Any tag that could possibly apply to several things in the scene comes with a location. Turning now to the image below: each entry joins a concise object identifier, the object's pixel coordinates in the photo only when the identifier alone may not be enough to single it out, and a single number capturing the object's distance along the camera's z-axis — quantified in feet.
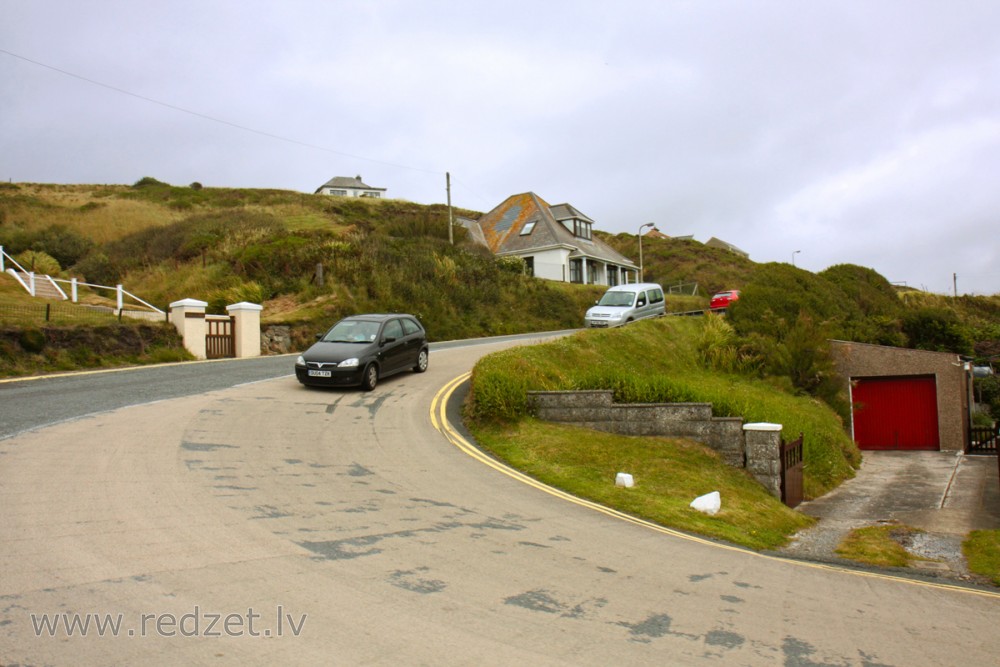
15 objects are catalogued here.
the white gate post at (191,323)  71.41
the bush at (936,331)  95.09
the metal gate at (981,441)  74.79
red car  106.01
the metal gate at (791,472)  41.68
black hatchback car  50.49
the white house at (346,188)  328.47
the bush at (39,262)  105.81
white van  84.17
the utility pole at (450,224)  150.38
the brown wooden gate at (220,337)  74.23
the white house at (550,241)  170.81
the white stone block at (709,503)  32.63
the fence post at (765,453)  40.75
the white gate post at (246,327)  76.43
